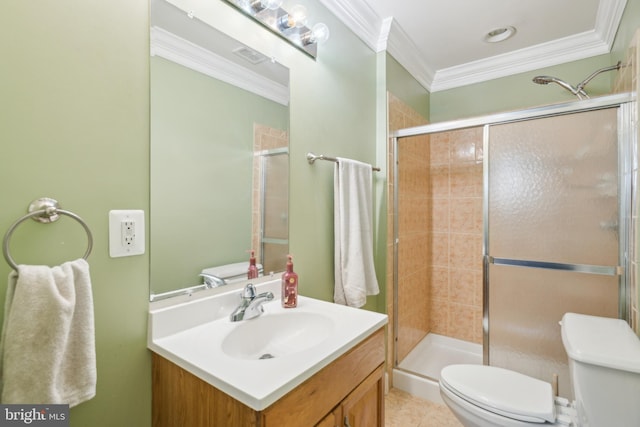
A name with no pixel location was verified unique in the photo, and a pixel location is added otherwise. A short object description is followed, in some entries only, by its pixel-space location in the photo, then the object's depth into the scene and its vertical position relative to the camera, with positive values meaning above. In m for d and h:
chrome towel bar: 1.50 +0.30
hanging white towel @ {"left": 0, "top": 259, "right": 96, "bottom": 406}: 0.62 -0.26
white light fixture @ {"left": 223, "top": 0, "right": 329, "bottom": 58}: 1.21 +0.85
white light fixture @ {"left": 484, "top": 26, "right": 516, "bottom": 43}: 2.05 +1.28
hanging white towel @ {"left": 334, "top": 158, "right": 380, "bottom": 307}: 1.61 -0.09
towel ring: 0.71 +0.01
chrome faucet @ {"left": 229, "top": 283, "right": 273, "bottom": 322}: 1.09 -0.32
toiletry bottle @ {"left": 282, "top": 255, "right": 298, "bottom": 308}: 1.25 -0.30
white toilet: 1.05 -0.71
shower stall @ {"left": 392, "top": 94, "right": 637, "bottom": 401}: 1.52 -0.06
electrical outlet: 0.84 -0.05
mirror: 0.96 +0.24
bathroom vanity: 0.72 -0.42
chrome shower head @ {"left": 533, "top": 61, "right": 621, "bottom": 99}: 1.93 +0.87
